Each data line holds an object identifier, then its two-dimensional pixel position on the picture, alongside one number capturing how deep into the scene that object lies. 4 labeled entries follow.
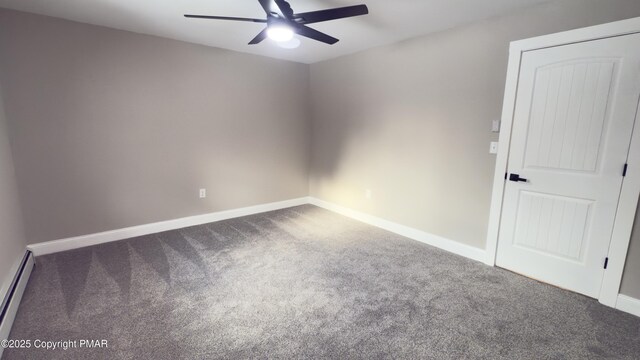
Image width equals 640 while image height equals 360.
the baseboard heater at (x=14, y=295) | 1.81
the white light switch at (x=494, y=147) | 2.73
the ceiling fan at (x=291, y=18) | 1.99
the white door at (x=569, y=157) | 2.11
